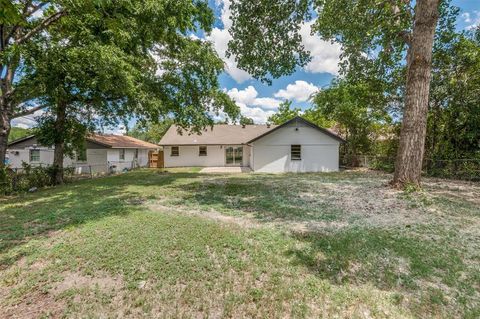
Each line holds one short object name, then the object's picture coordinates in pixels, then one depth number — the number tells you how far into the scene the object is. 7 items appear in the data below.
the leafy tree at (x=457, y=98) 12.58
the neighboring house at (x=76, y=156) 19.30
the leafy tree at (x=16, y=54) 9.28
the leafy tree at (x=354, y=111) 17.02
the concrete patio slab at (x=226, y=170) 18.13
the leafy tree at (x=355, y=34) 7.89
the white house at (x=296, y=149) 17.47
